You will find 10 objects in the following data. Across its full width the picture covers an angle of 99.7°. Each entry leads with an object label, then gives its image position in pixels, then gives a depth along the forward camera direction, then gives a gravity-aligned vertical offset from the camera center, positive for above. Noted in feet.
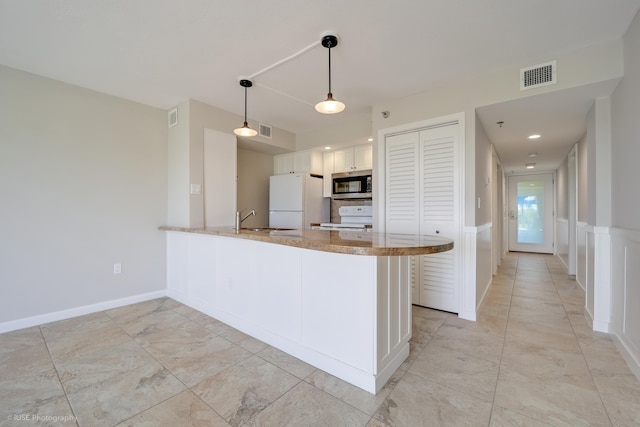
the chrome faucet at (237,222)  9.17 -0.26
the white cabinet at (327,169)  15.57 +2.61
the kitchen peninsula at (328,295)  5.37 -1.93
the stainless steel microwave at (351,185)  13.94 +1.59
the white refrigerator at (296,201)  14.46 +0.73
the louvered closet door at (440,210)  9.51 +0.15
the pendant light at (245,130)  9.57 +3.04
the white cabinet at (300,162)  15.01 +3.03
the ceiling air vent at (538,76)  7.74 +4.05
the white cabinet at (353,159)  14.01 +3.02
